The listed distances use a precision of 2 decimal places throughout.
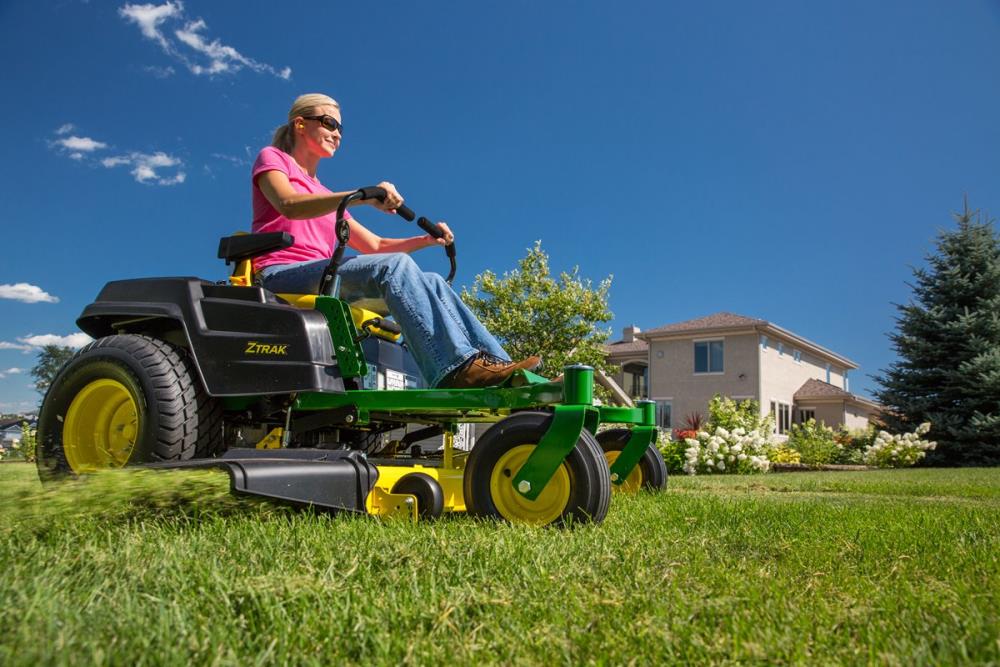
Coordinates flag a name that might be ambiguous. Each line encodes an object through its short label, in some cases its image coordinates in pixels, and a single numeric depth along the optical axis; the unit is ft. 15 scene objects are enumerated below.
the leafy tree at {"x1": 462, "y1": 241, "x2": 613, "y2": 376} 94.48
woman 10.68
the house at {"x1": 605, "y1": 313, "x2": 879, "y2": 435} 98.99
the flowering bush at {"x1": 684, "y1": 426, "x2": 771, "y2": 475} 42.19
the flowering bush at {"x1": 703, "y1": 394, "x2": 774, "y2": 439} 50.57
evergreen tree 59.57
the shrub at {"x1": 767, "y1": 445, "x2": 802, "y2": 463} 48.70
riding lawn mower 9.43
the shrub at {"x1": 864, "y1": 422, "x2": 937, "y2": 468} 52.21
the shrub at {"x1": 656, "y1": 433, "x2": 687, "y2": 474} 43.97
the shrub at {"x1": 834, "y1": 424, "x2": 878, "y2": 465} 55.57
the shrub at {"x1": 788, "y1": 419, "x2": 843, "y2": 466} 52.60
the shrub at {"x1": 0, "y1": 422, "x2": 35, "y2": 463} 54.23
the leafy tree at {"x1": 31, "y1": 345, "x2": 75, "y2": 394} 177.17
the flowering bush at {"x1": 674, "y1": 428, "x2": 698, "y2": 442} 48.56
